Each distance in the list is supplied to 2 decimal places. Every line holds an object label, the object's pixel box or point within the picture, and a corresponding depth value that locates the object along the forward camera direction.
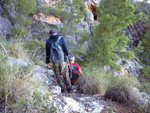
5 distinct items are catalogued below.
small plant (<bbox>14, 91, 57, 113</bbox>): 1.91
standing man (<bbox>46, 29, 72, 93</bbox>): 3.89
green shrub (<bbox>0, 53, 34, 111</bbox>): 2.12
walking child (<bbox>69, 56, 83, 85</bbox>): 4.70
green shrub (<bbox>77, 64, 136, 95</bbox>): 4.36
